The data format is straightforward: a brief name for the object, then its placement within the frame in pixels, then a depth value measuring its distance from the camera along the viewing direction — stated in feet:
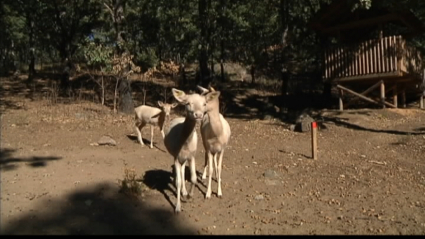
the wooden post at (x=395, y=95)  63.89
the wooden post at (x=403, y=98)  69.48
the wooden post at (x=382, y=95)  62.18
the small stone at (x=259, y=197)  28.86
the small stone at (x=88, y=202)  26.16
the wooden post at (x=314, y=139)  40.30
